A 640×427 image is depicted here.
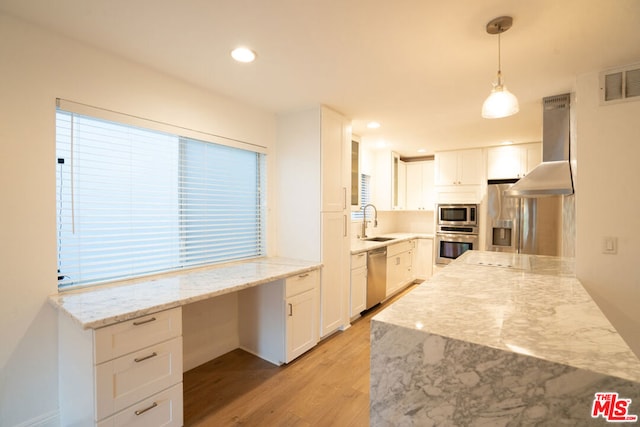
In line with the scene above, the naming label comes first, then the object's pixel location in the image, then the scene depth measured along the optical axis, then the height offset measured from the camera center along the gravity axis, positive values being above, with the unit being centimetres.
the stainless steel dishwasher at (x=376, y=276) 383 -88
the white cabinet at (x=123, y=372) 143 -86
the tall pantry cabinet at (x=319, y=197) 296 +16
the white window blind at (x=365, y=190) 497 +38
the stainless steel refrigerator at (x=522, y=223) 386 -16
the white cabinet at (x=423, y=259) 531 -86
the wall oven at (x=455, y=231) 474 -31
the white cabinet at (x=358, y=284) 349 -90
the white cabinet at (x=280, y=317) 253 -98
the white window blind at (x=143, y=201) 185 +8
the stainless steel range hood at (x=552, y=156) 249 +52
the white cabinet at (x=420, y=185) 555 +52
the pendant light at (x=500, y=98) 158 +63
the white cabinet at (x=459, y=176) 479 +62
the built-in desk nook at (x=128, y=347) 144 -73
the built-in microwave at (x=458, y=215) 475 -5
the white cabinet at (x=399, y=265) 440 -87
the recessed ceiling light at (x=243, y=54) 189 +105
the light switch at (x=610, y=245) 209 -24
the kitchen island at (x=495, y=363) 83 -48
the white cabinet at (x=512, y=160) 440 +82
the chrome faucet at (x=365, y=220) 483 -13
